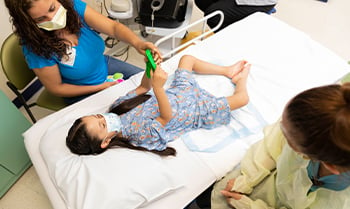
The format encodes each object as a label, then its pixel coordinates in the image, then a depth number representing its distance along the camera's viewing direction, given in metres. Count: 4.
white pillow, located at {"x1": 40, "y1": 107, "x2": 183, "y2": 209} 1.02
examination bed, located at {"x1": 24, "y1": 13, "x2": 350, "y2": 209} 1.05
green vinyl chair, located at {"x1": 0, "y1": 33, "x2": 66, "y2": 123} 1.28
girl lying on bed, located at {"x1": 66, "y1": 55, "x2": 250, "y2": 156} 1.15
